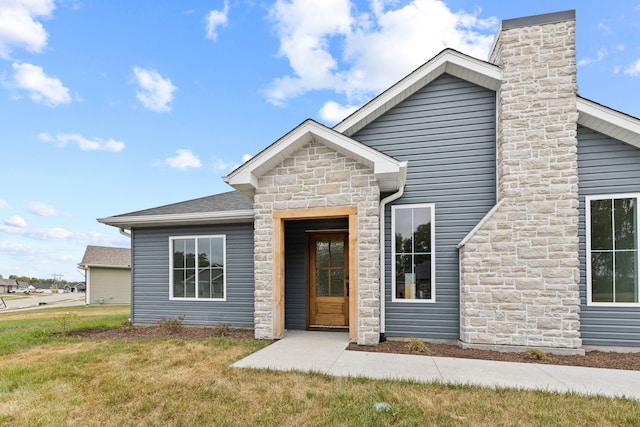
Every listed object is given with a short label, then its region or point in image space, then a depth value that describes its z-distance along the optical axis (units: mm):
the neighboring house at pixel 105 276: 22375
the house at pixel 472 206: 5609
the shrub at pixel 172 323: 7750
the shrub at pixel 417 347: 5594
